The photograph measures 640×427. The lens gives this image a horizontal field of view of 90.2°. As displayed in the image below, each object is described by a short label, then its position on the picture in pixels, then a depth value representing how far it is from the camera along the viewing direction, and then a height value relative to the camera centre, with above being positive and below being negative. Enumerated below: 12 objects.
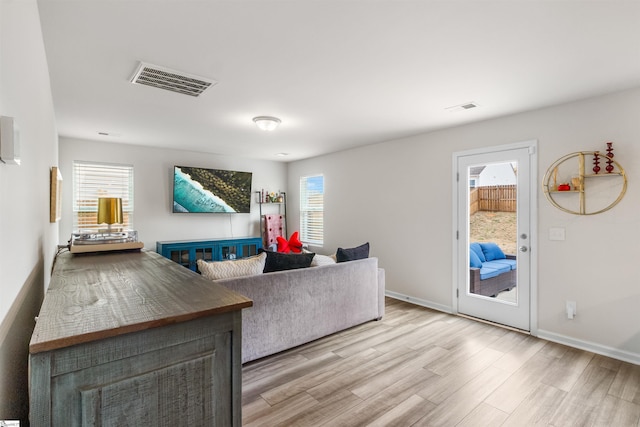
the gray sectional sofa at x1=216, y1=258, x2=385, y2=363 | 2.74 -0.88
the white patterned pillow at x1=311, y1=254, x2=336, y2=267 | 3.33 -0.51
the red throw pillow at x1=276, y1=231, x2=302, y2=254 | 5.22 -0.54
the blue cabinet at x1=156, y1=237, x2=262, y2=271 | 5.24 -0.62
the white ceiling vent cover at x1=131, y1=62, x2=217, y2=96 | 2.46 +1.11
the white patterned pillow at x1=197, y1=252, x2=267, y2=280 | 2.71 -0.48
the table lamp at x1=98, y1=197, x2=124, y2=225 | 2.77 +0.02
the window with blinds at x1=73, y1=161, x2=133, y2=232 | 4.81 +0.39
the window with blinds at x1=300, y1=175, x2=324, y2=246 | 6.29 +0.08
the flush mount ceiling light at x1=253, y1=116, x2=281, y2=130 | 3.67 +1.06
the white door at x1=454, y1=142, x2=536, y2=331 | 3.48 -0.20
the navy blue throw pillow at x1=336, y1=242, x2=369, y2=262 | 3.59 -0.47
